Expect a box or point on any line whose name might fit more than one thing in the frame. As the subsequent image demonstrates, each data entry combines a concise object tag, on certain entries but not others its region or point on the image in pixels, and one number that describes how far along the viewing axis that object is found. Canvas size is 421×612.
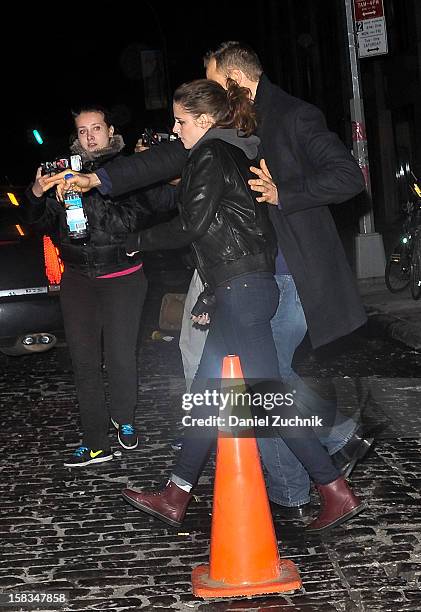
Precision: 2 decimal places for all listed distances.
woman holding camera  6.00
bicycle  12.29
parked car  8.56
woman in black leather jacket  4.43
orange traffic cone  4.04
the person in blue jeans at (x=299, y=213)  4.49
